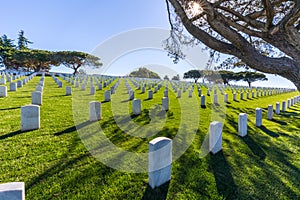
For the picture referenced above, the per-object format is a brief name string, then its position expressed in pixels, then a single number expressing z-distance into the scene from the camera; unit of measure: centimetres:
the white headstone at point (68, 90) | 1143
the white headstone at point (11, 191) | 148
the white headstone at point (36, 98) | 745
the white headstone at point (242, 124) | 524
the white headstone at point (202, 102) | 1063
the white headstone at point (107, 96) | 1005
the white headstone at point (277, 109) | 960
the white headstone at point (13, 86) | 1128
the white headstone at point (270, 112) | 809
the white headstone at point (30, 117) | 448
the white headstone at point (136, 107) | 713
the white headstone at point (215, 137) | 396
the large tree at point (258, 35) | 373
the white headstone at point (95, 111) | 577
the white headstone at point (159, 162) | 260
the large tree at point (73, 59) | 4961
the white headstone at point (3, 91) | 903
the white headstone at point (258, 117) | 662
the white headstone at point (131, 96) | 1089
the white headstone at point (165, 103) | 838
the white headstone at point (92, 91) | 1227
